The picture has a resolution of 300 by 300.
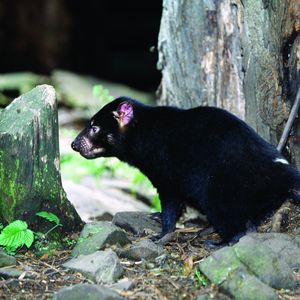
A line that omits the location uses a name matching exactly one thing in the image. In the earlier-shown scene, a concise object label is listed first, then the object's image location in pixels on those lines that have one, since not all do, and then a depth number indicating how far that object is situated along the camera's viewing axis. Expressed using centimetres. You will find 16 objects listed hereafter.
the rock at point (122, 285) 337
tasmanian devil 409
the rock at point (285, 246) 372
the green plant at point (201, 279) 343
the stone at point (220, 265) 330
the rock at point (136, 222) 470
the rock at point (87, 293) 306
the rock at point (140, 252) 387
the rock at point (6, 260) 375
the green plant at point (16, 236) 388
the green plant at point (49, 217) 408
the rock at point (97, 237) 388
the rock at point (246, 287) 315
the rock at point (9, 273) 357
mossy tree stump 408
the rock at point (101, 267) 349
